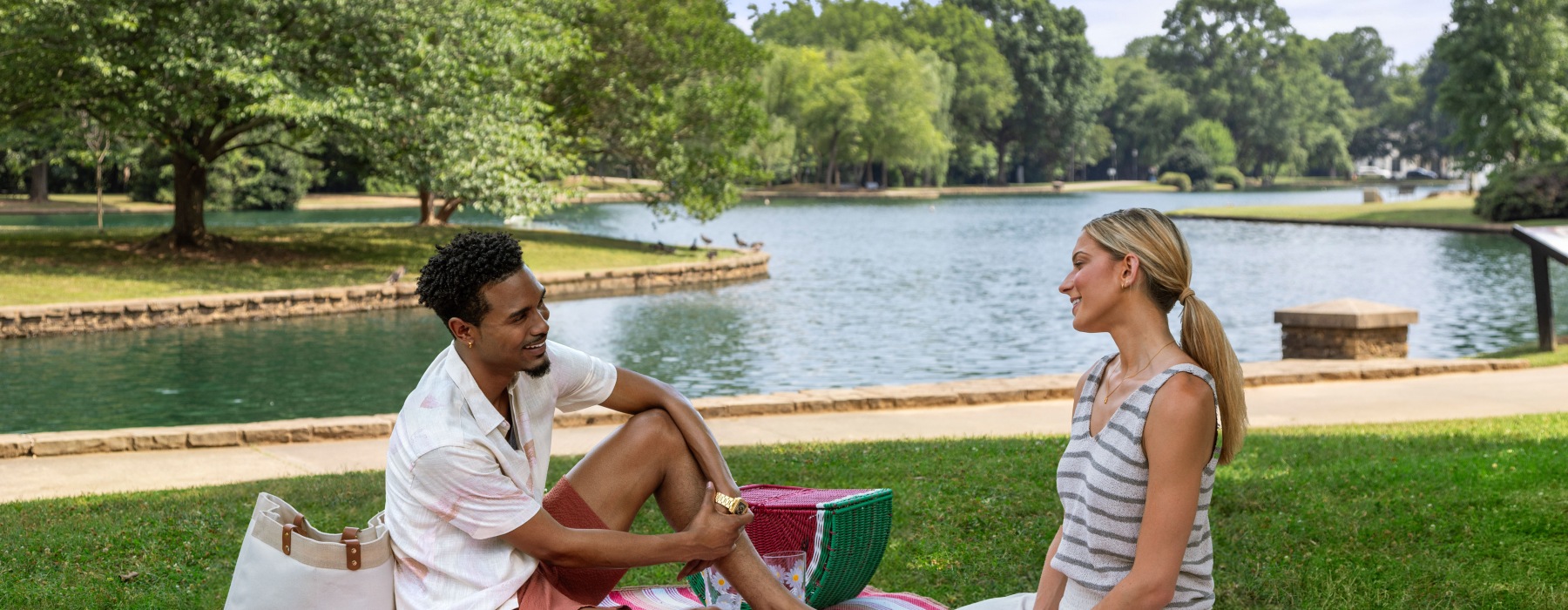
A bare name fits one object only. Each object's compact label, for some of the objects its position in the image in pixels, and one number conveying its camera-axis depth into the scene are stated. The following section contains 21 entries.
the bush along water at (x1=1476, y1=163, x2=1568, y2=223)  38.12
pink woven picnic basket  3.66
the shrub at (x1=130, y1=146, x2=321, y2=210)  46.25
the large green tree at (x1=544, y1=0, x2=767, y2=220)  30.00
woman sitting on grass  2.49
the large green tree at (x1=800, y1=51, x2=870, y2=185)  70.25
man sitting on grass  2.95
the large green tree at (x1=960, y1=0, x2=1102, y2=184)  99.12
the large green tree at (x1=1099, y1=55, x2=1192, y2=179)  104.25
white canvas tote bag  2.90
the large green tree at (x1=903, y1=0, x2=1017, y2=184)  91.31
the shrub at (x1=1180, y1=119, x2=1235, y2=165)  99.50
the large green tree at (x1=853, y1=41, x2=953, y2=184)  72.19
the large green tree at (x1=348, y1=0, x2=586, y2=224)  21.88
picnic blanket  3.77
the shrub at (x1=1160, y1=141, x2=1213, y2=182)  94.25
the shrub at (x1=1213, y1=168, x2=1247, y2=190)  92.88
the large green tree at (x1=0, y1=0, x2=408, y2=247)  20.05
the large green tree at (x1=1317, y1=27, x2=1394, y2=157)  154.00
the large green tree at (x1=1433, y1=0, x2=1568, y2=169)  46.84
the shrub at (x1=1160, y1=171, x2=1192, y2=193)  91.00
